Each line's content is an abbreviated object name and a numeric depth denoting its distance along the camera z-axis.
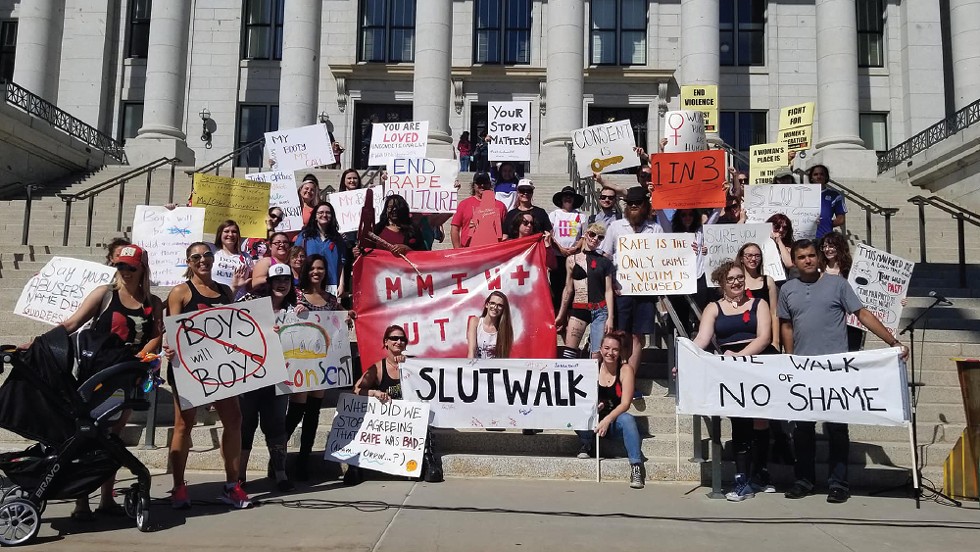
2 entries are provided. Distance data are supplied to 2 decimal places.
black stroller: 5.32
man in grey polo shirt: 7.11
